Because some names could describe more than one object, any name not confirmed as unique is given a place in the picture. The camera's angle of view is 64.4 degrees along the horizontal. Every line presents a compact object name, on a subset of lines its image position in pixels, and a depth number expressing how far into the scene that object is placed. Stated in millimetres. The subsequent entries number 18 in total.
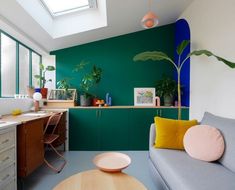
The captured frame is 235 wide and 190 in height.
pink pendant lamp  2529
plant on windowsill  3572
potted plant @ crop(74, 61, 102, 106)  3648
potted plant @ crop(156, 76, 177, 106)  3619
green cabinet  3518
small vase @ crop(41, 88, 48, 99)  3626
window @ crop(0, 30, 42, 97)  2833
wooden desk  1974
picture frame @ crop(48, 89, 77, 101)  3800
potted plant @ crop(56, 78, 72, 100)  3736
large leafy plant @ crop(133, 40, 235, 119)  3002
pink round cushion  1784
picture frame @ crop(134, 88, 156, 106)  3847
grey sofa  1353
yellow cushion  2193
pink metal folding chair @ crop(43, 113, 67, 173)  2609
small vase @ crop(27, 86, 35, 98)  3345
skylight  3016
